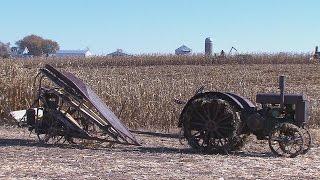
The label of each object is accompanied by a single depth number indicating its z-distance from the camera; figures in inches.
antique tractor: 408.8
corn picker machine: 434.9
